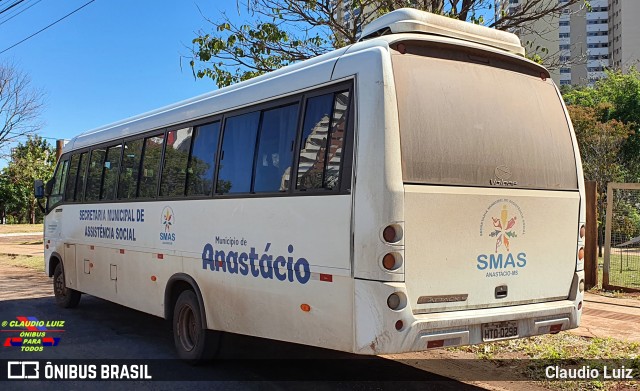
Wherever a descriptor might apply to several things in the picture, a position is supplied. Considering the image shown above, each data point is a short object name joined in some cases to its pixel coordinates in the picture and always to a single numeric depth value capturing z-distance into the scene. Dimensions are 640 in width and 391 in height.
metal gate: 10.30
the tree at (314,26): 10.22
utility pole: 26.20
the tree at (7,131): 36.93
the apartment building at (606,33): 108.94
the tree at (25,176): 46.06
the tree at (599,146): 22.75
